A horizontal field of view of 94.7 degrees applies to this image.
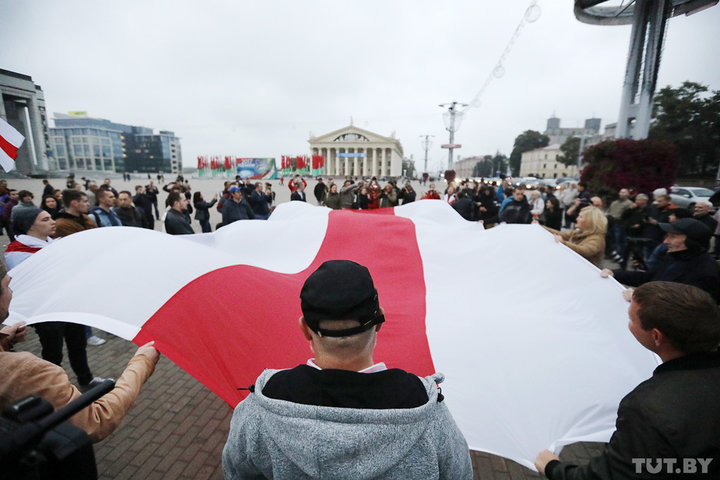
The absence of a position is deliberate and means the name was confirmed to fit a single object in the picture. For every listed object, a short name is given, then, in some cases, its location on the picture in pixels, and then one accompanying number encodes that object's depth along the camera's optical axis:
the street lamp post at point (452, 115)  21.16
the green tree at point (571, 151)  65.12
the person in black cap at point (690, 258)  2.97
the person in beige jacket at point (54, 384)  1.30
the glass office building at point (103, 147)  109.75
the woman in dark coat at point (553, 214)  8.78
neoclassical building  94.56
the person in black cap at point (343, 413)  0.88
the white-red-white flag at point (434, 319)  2.02
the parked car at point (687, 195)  16.42
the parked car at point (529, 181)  34.16
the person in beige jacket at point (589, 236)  3.69
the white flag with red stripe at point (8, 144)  3.64
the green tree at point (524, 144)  93.06
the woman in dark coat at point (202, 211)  8.80
